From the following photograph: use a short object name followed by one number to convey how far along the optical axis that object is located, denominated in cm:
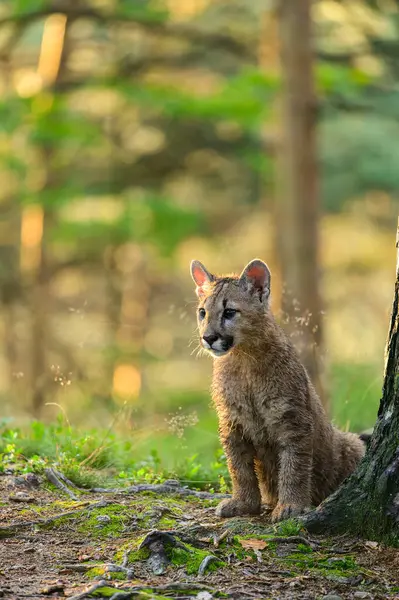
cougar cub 1149
